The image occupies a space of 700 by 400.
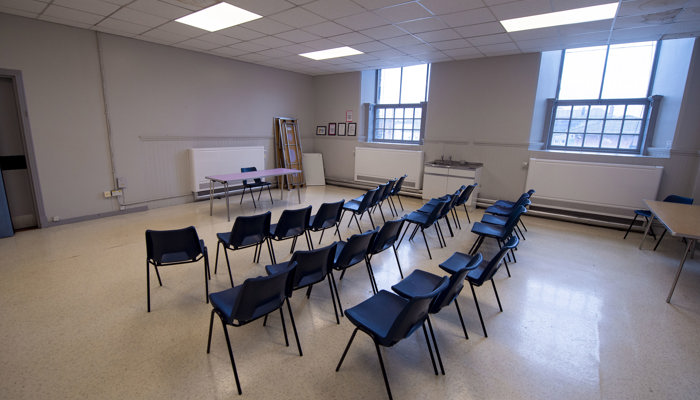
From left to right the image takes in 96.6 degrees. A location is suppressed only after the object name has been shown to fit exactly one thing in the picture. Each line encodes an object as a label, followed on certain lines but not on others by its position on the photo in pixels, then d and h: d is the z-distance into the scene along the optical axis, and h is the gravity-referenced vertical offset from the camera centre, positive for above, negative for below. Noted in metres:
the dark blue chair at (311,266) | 2.19 -0.92
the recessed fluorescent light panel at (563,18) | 3.64 +1.61
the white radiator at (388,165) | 7.27 -0.56
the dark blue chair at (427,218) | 3.86 -0.98
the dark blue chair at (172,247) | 2.53 -0.92
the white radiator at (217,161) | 6.24 -0.52
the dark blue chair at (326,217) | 3.61 -0.90
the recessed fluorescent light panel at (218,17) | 3.93 +1.58
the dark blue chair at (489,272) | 2.36 -0.95
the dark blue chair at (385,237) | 2.82 -0.88
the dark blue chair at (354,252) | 2.50 -0.91
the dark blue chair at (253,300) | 1.77 -1.00
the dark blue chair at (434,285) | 2.04 -1.06
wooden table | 2.87 -0.71
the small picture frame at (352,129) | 8.21 +0.30
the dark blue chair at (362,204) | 4.45 -0.93
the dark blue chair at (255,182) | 6.12 -0.90
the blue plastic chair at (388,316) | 1.66 -1.07
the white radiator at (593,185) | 5.02 -0.61
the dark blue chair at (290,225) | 3.26 -0.91
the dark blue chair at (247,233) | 2.97 -0.93
